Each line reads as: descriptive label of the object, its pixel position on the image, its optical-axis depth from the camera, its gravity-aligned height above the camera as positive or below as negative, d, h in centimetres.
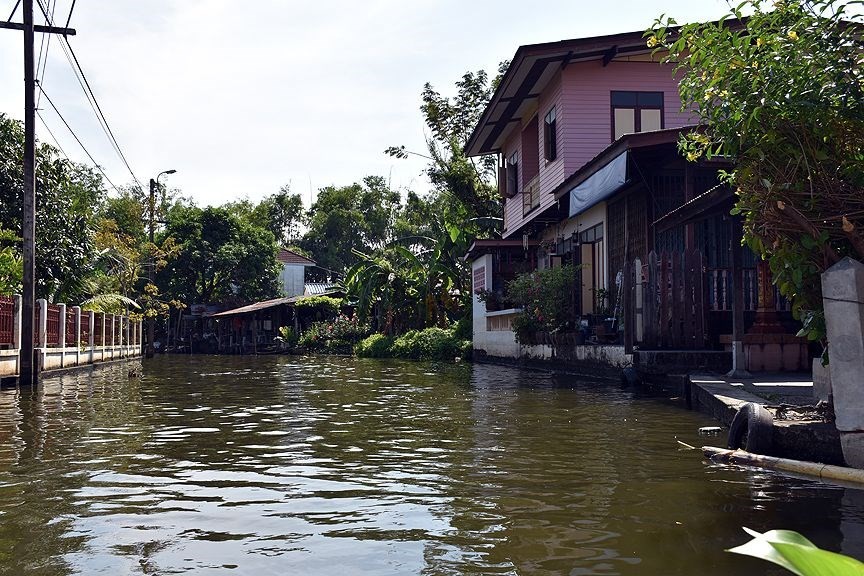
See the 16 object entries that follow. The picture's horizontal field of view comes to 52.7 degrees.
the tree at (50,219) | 2433 +318
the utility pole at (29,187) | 1758 +286
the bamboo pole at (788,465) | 603 -108
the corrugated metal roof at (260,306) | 4522 +104
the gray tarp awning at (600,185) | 1611 +273
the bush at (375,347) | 3631 -96
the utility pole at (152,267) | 3669 +268
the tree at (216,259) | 4922 +384
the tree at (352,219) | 6406 +781
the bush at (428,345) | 3180 -79
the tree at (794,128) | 628 +143
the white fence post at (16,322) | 1812 +14
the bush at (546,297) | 1989 +59
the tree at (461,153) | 3547 +739
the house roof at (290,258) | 6119 +479
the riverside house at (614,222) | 1294 +233
